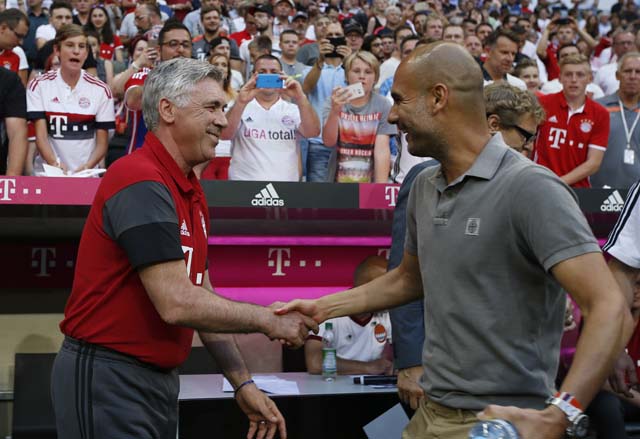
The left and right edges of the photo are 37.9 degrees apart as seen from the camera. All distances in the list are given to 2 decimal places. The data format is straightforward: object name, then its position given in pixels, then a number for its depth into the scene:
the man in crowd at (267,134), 7.16
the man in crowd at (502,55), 8.61
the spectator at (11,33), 8.68
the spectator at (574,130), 7.85
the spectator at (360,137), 7.33
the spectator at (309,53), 10.48
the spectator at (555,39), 13.05
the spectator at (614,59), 11.21
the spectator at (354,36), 11.09
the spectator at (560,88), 10.20
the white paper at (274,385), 5.36
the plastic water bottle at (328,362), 5.95
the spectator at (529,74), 9.79
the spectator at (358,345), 6.18
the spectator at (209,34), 10.28
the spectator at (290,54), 9.98
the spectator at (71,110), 6.93
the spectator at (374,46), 11.15
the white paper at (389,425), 4.50
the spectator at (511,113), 3.68
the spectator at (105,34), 10.70
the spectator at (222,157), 7.47
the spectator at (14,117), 6.73
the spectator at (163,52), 7.25
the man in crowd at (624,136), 8.04
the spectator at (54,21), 10.51
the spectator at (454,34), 10.31
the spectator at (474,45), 10.98
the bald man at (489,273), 2.26
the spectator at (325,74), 8.72
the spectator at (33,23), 10.74
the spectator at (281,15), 12.30
